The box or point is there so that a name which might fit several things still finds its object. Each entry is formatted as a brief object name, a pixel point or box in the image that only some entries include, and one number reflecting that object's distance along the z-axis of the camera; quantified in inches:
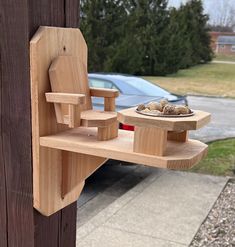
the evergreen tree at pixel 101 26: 785.6
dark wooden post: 37.3
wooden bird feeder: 34.2
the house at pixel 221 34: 1604.3
